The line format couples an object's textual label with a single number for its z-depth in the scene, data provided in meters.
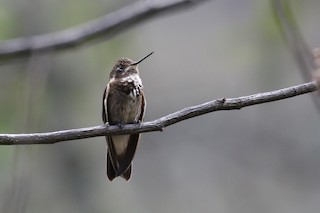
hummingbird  7.23
